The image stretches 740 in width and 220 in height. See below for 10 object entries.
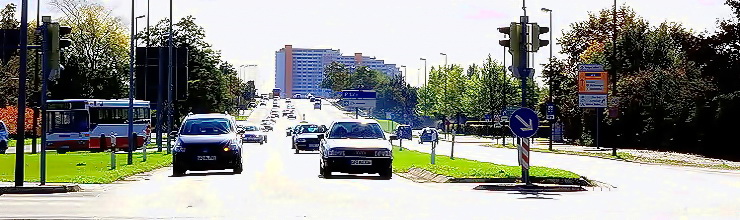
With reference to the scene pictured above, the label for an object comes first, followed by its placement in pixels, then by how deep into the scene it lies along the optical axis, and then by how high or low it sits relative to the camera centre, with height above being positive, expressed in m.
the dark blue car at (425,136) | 85.25 -1.42
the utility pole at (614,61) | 55.25 +2.93
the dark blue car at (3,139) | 51.72 -1.10
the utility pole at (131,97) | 38.31 +0.70
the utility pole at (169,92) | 49.98 +1.18
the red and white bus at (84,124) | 54.38 -0.39
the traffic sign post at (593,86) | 58.97 +1.80
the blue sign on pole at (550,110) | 63.40 +0.52
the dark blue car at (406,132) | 94.76 -1.21
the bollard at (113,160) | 33.60 -1.34
